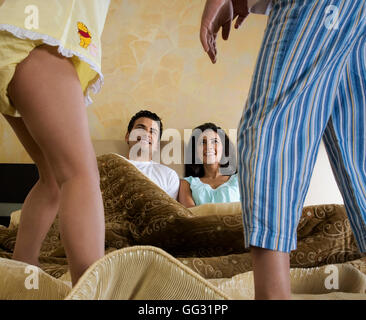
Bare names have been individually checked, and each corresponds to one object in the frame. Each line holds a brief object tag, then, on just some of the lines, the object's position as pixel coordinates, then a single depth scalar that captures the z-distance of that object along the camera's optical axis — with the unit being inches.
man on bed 100.3
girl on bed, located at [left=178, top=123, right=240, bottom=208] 96.8
